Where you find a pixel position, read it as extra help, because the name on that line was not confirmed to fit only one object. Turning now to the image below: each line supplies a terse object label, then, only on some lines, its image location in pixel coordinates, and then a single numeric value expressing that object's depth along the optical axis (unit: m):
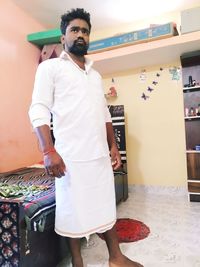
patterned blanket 1.24
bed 1.18
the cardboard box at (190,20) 2.28
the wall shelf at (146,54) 2.37
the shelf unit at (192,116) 2.58
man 1.23
